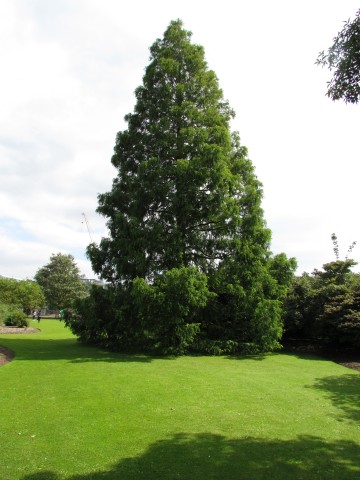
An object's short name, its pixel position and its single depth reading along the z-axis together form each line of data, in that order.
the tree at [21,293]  45.88
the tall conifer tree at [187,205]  18.95
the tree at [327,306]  18.83
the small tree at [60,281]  68.44
